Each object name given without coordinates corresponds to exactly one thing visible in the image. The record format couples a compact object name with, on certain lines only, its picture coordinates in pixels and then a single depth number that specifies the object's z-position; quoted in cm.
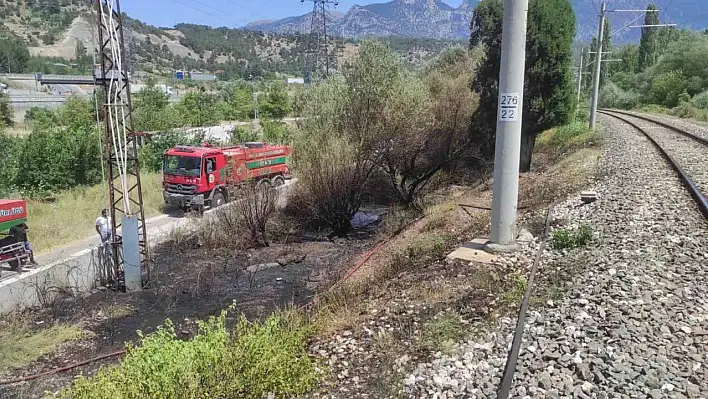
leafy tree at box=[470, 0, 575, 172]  1781
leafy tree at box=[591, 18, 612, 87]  7594
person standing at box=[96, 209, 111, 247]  1420
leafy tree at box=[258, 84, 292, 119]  5653
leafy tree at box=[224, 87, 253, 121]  6050
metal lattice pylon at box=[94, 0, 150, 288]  1255
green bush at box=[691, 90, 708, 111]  4226
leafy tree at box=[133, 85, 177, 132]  3528
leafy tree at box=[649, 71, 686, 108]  5091
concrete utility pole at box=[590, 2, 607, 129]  2633
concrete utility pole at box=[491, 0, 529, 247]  827
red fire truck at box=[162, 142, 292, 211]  2050
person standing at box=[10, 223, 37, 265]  1327
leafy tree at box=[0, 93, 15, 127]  4223
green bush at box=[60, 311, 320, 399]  487
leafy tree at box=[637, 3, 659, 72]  7331
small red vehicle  1289
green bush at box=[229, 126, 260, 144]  3616
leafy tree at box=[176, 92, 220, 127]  4559
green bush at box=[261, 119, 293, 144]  3597
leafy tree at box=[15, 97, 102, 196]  2347
